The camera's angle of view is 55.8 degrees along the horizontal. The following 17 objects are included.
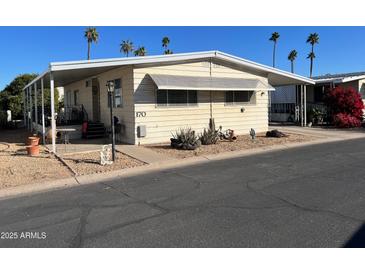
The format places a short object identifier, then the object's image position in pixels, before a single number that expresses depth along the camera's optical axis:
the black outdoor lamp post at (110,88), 9.61
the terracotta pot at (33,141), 10.90
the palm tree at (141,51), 51.65
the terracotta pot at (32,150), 10.51
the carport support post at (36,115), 16.86
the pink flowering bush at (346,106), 18.91
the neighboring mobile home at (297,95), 21.45
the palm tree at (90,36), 43.16
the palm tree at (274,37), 54.95
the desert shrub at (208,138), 12.32
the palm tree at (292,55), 60.78
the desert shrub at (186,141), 11.27
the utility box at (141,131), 12.51
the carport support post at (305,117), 20.55
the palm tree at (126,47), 54.56
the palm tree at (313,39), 51.31
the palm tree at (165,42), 53.34
